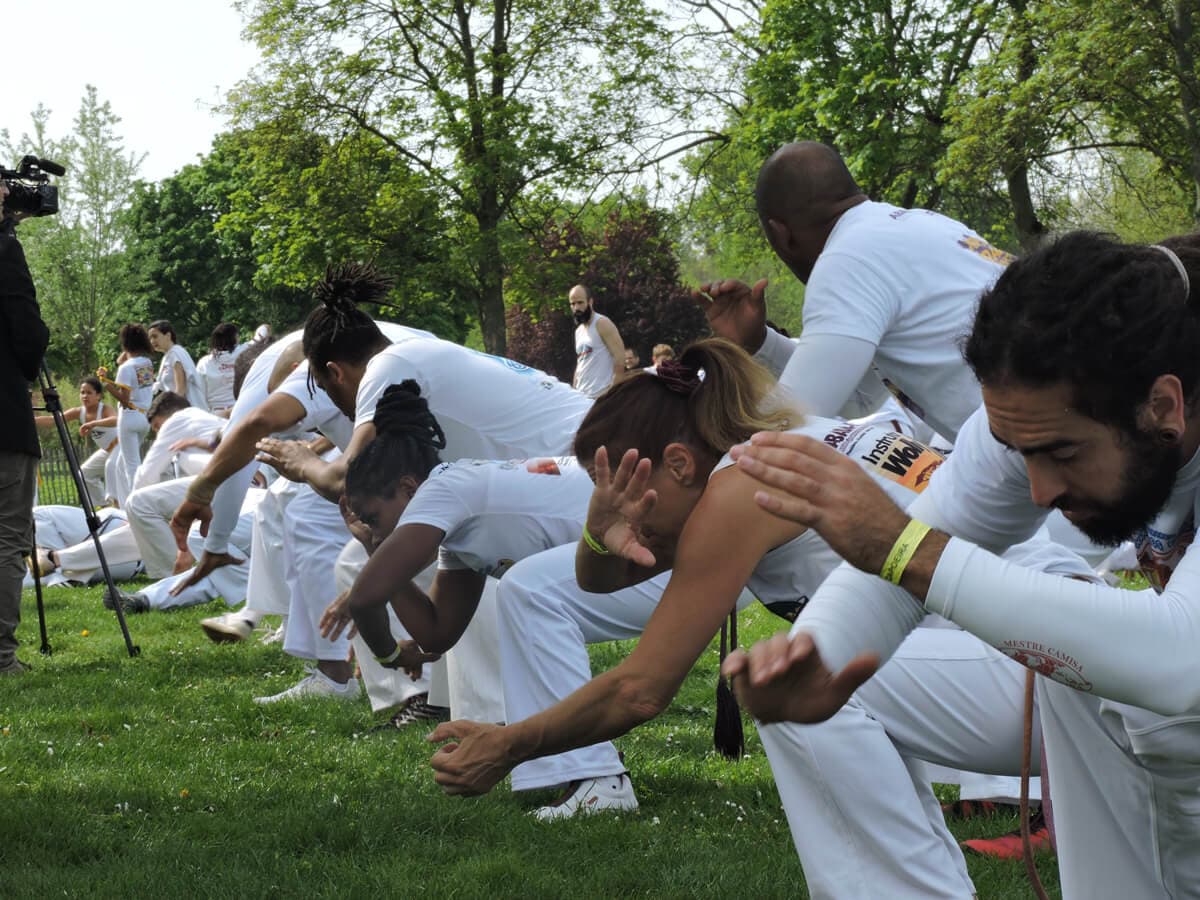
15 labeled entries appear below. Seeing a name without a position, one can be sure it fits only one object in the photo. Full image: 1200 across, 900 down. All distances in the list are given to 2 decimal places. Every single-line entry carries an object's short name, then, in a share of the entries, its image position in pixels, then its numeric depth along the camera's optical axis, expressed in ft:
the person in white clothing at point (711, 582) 9.47
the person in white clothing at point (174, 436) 37.88
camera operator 24.76
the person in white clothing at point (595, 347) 53.52
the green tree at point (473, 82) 79.92
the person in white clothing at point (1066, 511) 6.61
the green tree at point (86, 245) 146.00
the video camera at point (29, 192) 25.88
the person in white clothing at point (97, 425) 53.67
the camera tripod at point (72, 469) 26.73
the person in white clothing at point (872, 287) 14.55
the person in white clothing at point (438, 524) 15.99
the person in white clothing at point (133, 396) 50.19
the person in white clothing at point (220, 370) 50.11
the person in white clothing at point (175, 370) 50.47
